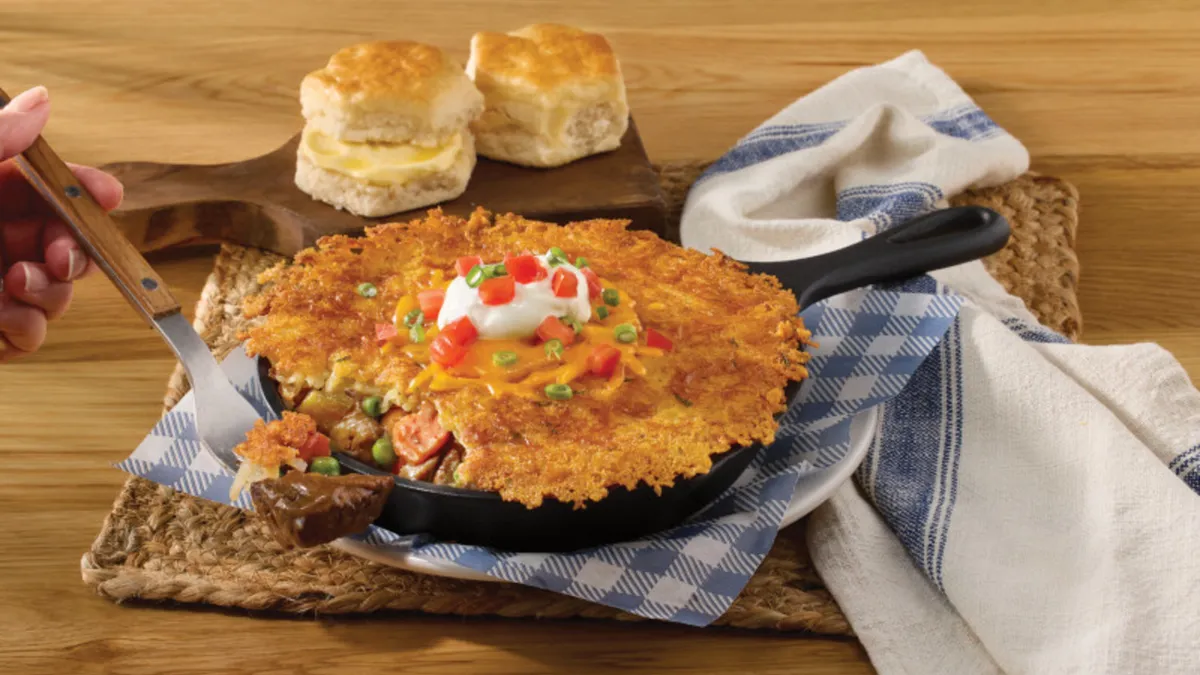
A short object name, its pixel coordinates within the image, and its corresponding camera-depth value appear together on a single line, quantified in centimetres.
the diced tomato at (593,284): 219
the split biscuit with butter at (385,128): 281
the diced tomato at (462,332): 206
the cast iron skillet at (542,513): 186
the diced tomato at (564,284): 209
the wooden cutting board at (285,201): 290
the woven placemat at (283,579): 200
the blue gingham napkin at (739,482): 191
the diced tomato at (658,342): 215
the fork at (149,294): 206
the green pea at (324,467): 191
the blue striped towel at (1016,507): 196
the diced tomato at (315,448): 192
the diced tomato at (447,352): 205
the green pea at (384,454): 197
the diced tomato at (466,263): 221
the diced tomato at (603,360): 205
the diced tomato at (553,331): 208
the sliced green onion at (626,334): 211
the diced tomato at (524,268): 211
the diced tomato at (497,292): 207
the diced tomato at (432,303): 218
